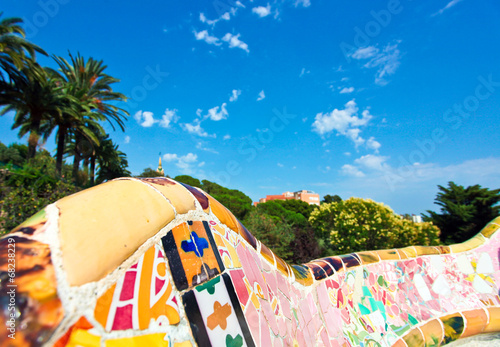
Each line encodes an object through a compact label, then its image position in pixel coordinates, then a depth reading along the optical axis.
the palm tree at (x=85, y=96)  13.66
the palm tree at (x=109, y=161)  19.66
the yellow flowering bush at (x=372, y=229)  10.27
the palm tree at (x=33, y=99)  11.02
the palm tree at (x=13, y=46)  9.43
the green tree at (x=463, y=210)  11.02
